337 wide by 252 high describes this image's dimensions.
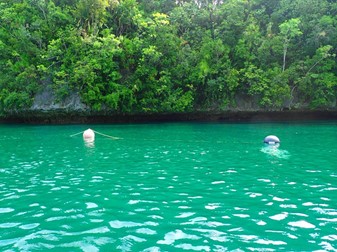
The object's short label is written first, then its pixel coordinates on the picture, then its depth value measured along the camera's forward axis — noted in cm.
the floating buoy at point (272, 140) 1650
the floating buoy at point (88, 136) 1942
